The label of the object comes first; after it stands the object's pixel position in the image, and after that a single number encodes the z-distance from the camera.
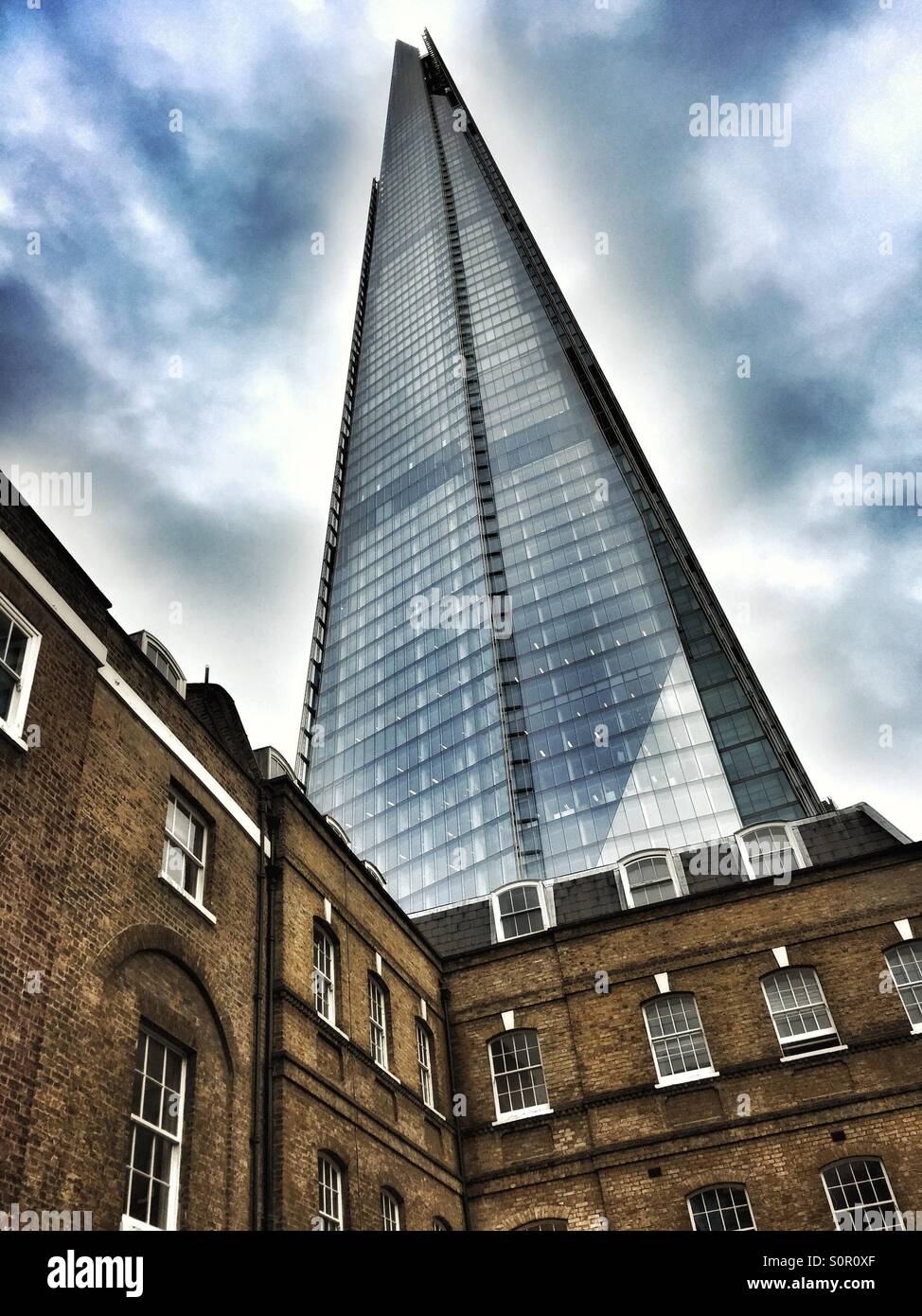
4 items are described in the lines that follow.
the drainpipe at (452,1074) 19.77
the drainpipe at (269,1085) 12.48
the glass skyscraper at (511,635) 71.50
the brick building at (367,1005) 10.10
